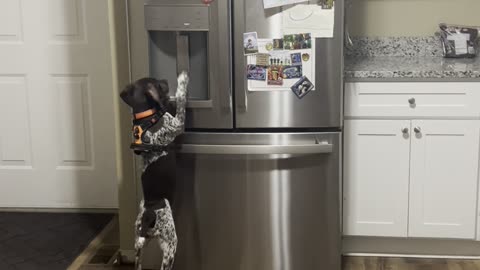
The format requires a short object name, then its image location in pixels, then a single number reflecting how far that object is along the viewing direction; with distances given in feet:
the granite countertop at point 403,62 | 9.95
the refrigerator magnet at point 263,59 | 8.83
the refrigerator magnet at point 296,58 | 8.82
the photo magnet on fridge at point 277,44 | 8.77
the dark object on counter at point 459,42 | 11.33
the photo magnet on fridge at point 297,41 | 8.75
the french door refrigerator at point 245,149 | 8.75
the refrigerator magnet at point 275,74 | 8.86
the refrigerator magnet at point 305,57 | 8.83
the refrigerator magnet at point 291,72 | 8.85
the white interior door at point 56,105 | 12.64
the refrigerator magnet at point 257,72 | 8.87
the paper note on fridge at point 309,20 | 8.68
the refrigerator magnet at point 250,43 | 8.75
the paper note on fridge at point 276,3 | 8.61
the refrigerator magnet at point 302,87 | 8.89
